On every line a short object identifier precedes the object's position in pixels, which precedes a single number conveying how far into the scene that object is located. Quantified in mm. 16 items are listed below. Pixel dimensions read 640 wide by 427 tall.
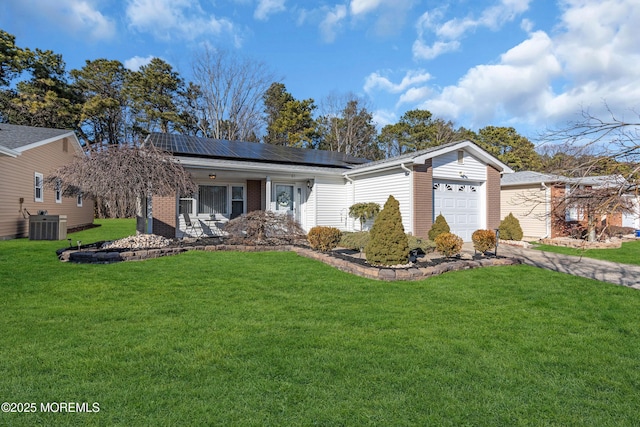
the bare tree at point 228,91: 30109
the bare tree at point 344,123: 33312
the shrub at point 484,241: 8664
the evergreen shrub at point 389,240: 6871
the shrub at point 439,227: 10492
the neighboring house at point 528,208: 14539
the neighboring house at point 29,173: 12141
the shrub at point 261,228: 10000
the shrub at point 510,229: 12812
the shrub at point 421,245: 9344
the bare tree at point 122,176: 8258
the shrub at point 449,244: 7987
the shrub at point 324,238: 8812
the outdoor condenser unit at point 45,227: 11914
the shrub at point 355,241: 9477
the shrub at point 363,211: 12380
